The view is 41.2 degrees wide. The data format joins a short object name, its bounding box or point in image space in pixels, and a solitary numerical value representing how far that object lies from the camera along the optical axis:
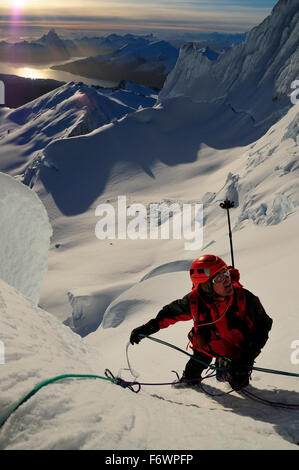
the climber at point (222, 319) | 3.69
